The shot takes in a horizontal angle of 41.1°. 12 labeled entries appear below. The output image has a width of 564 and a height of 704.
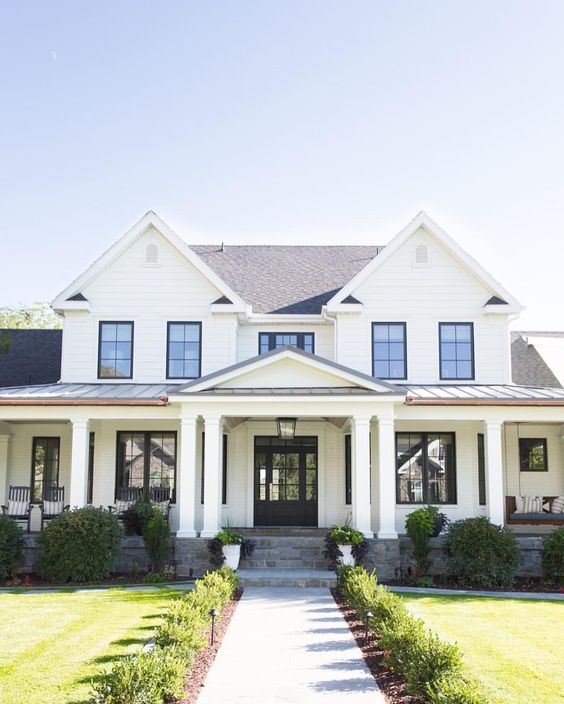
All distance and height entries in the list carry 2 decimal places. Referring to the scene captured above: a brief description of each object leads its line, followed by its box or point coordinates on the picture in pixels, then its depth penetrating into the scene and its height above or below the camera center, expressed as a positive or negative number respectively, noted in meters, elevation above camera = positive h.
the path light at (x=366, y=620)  9.94 -2.14
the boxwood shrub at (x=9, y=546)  16.39 -1.82
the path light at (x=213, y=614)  9.81 -1.96
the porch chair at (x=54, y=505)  18.23 -1.06
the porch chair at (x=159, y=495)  20.07 -0.86
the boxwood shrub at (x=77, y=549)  16.02 -1.83
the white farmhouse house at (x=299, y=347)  20.44 +2.64
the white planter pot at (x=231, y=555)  16.30 -1.98
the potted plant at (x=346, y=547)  16.23 -1.80
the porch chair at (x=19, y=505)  18.69 -1.05
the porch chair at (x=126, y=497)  19.53 -0.91
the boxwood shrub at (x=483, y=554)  15.92 -1.91
